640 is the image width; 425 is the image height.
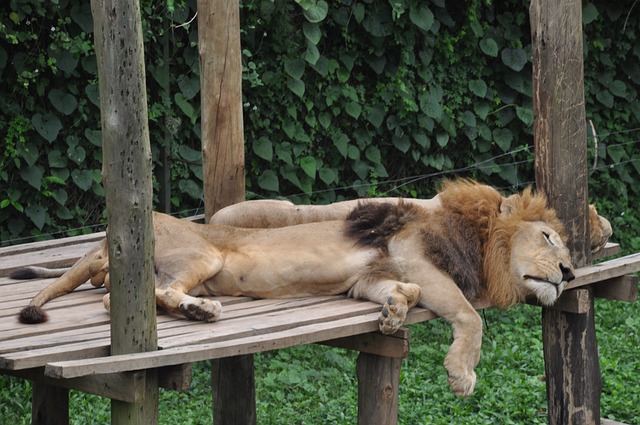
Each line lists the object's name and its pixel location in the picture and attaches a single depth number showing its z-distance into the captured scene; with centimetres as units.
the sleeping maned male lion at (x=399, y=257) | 792
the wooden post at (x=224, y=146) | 961
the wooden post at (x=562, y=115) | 882
